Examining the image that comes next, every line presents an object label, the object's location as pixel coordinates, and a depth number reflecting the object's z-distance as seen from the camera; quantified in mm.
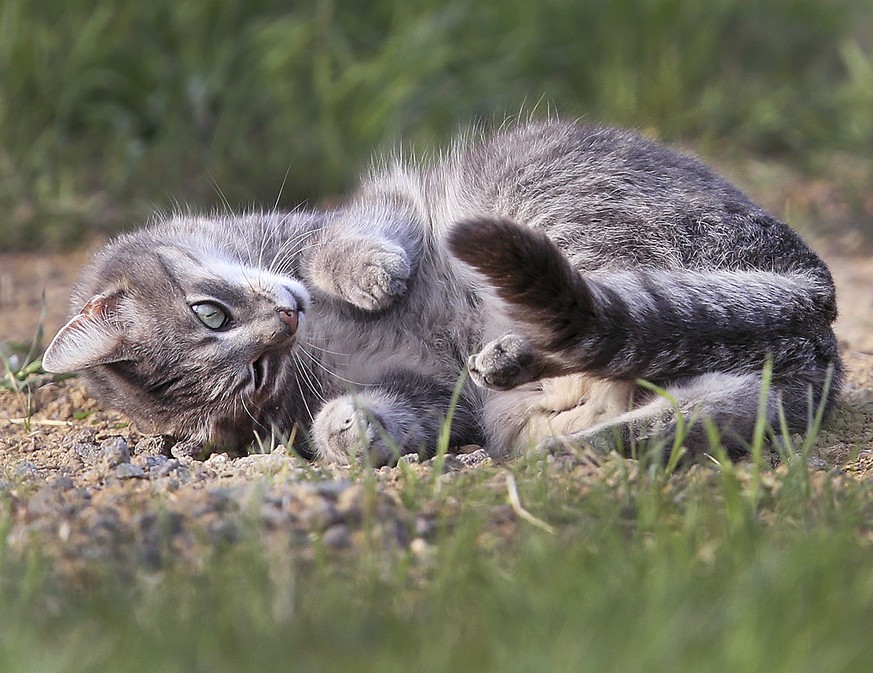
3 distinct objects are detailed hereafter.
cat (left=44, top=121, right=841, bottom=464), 5477
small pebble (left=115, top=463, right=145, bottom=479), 5395
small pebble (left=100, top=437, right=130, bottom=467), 5672
